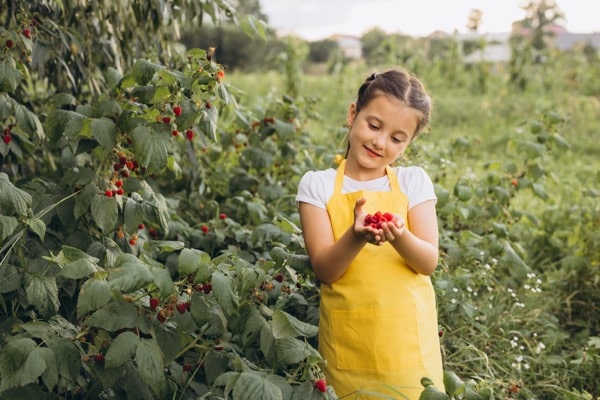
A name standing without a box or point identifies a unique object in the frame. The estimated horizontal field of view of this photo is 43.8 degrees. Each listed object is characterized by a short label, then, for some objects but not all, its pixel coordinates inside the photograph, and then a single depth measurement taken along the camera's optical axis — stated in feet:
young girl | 5.63
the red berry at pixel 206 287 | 5.40
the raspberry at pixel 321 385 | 4.83
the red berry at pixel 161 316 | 5.35
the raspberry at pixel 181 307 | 5.37
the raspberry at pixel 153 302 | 5.28
